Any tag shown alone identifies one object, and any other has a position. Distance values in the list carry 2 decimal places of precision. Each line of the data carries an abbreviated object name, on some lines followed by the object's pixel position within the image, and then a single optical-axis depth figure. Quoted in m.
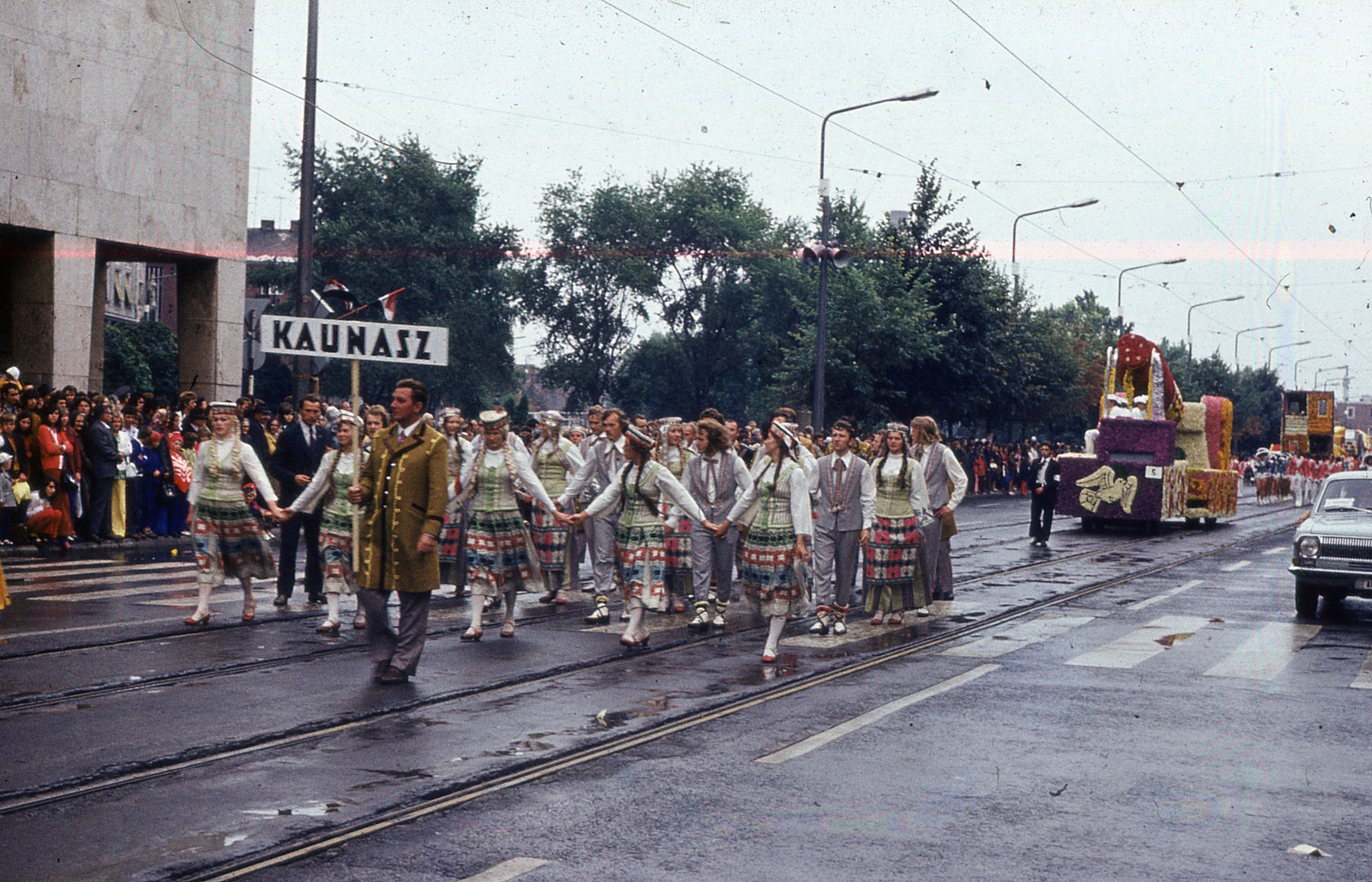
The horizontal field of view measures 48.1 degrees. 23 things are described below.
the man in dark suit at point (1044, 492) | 23.97
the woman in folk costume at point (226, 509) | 11.71
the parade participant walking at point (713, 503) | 12.05
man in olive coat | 9.24
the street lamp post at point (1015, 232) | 43.62
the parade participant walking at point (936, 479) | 13.95
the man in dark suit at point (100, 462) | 18.03
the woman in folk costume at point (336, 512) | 11.51
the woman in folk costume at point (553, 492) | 13.61
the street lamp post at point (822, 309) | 31.58
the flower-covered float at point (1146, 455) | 28.47
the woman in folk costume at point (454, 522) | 13.07
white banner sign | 11.84
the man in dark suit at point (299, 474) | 12.99
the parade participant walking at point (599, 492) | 12.71
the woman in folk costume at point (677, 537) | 13.70
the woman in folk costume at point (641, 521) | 11.16
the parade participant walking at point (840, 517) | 12.50
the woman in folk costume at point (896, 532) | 13.01
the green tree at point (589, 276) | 68.75
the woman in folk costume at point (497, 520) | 11.52
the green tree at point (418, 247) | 56.50
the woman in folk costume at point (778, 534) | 11.06
